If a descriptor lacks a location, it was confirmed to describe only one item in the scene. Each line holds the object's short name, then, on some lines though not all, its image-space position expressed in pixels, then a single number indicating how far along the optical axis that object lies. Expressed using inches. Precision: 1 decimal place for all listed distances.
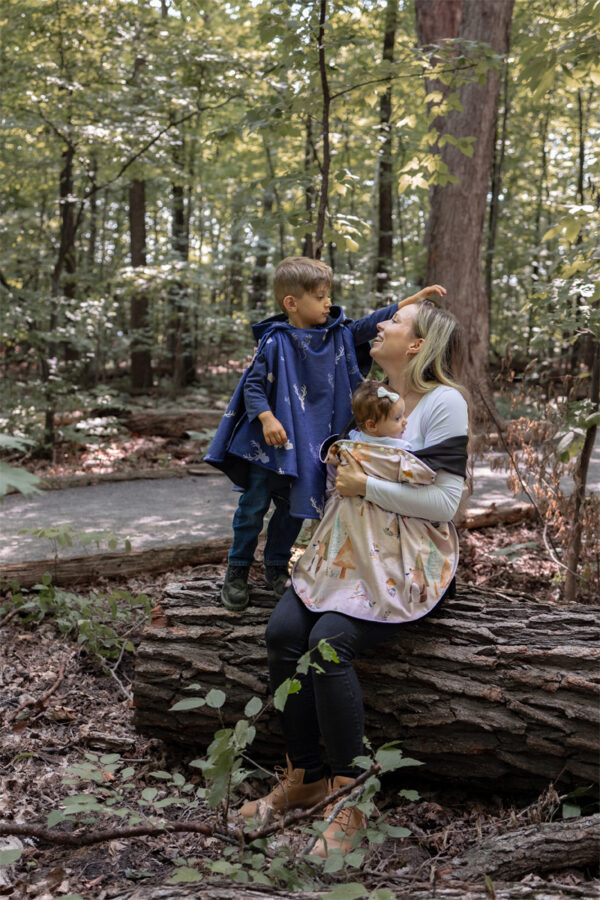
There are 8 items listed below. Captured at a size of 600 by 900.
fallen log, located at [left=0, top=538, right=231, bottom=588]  188.4
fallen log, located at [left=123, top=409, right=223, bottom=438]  412.9
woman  100.7
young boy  122.1
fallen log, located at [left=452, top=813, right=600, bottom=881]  84.5
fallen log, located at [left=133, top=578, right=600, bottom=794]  103.2
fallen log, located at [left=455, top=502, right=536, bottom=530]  234.8
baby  109.8
